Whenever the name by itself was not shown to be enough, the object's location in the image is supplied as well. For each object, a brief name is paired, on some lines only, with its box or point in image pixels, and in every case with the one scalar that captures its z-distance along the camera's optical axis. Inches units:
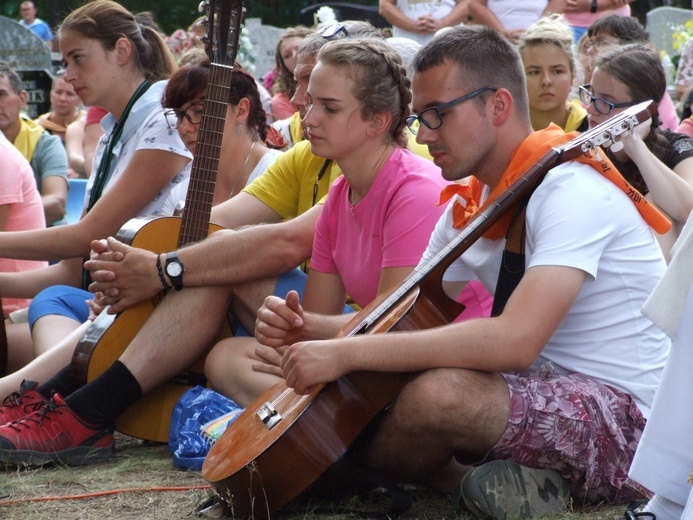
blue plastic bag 307.4
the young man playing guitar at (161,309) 320.5
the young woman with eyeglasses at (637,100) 359.3
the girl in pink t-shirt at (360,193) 288.7
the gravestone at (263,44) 1123.3
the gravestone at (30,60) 972.6
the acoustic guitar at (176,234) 338.6
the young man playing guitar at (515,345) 227.3
